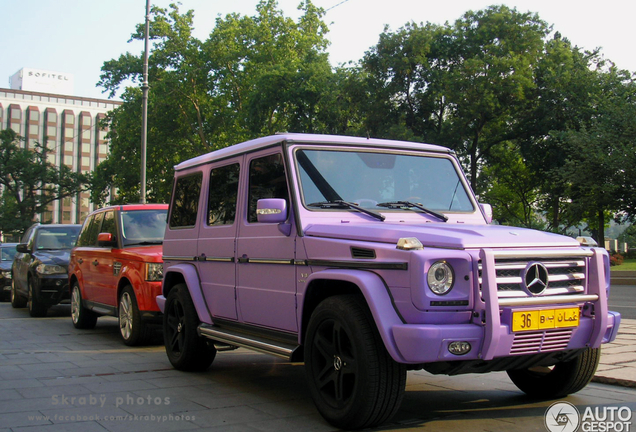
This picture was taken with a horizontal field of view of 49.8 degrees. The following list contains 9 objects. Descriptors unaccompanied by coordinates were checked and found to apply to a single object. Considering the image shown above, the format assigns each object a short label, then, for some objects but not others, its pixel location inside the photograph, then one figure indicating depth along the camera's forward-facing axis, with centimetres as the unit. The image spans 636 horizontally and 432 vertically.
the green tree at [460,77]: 2914
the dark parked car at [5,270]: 1945
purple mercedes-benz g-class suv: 432
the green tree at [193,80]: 4119
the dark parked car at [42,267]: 1344
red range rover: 890
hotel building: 11000
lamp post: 2403
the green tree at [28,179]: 6081
